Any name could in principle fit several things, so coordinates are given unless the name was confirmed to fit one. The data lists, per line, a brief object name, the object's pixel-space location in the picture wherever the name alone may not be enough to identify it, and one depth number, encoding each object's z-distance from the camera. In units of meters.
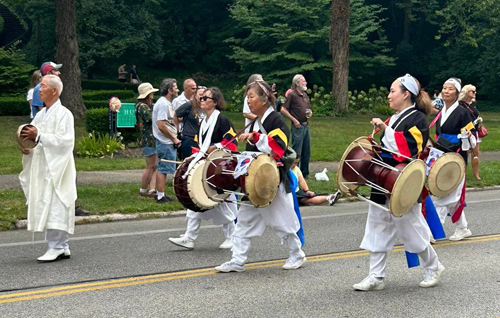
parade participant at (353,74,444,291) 7.28
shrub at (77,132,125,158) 19.08
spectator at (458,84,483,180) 12.62
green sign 19.88
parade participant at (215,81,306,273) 8.05
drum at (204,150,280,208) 7.72
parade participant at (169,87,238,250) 8.92
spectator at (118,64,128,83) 42.91
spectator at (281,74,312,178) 15.13
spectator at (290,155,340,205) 10.59
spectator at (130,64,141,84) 42.87
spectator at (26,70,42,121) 11.80
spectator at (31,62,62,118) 10.42
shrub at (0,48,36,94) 33.19
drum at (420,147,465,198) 8.93
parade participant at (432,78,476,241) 10.22
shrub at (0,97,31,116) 29.22
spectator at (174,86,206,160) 12.52
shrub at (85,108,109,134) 20.42
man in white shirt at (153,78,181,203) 12.73
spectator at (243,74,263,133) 13.41
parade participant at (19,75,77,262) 8.51
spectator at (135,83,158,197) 13.20
